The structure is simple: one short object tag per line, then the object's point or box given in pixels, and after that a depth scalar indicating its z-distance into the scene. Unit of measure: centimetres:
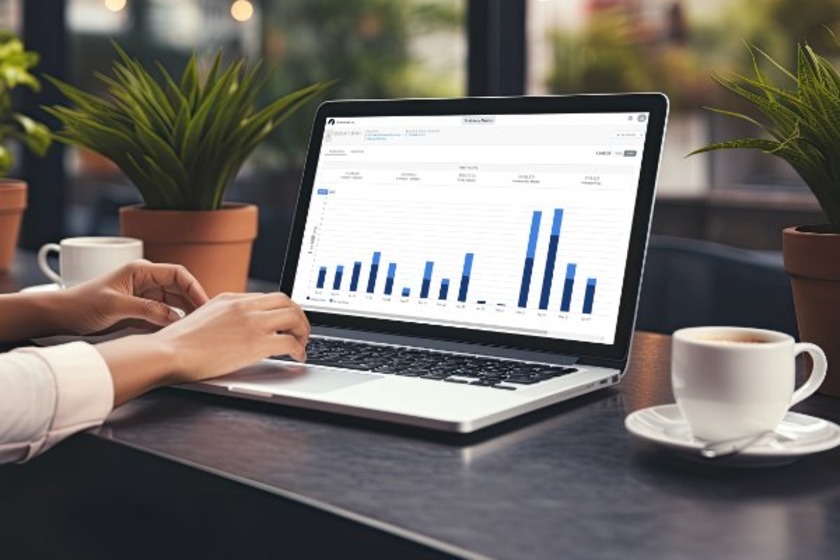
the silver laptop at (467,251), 99
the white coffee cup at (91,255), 137
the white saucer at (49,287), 148
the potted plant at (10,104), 204
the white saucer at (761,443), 76
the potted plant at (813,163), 98
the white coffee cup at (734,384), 76
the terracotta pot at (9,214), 188
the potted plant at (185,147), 144
